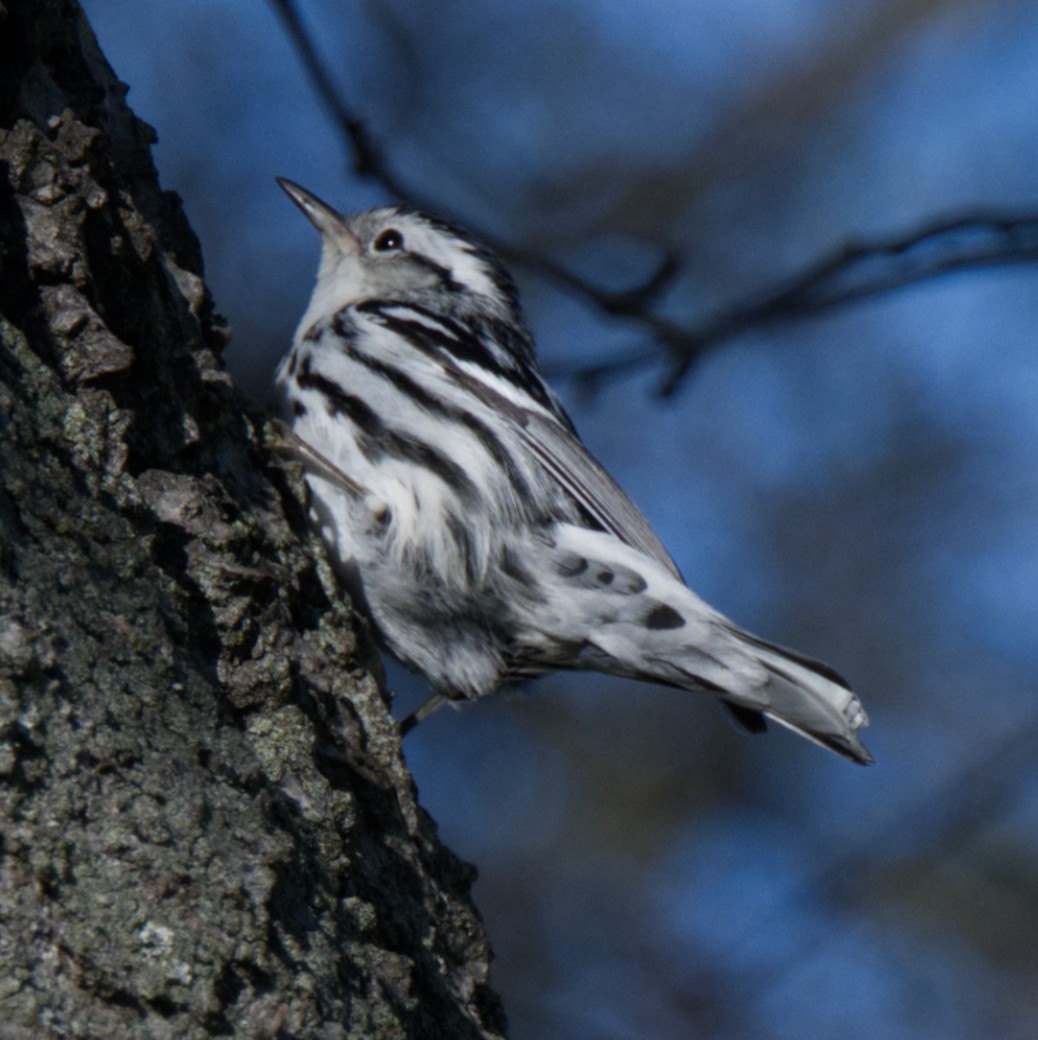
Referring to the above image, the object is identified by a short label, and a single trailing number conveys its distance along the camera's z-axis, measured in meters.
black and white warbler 7.52
